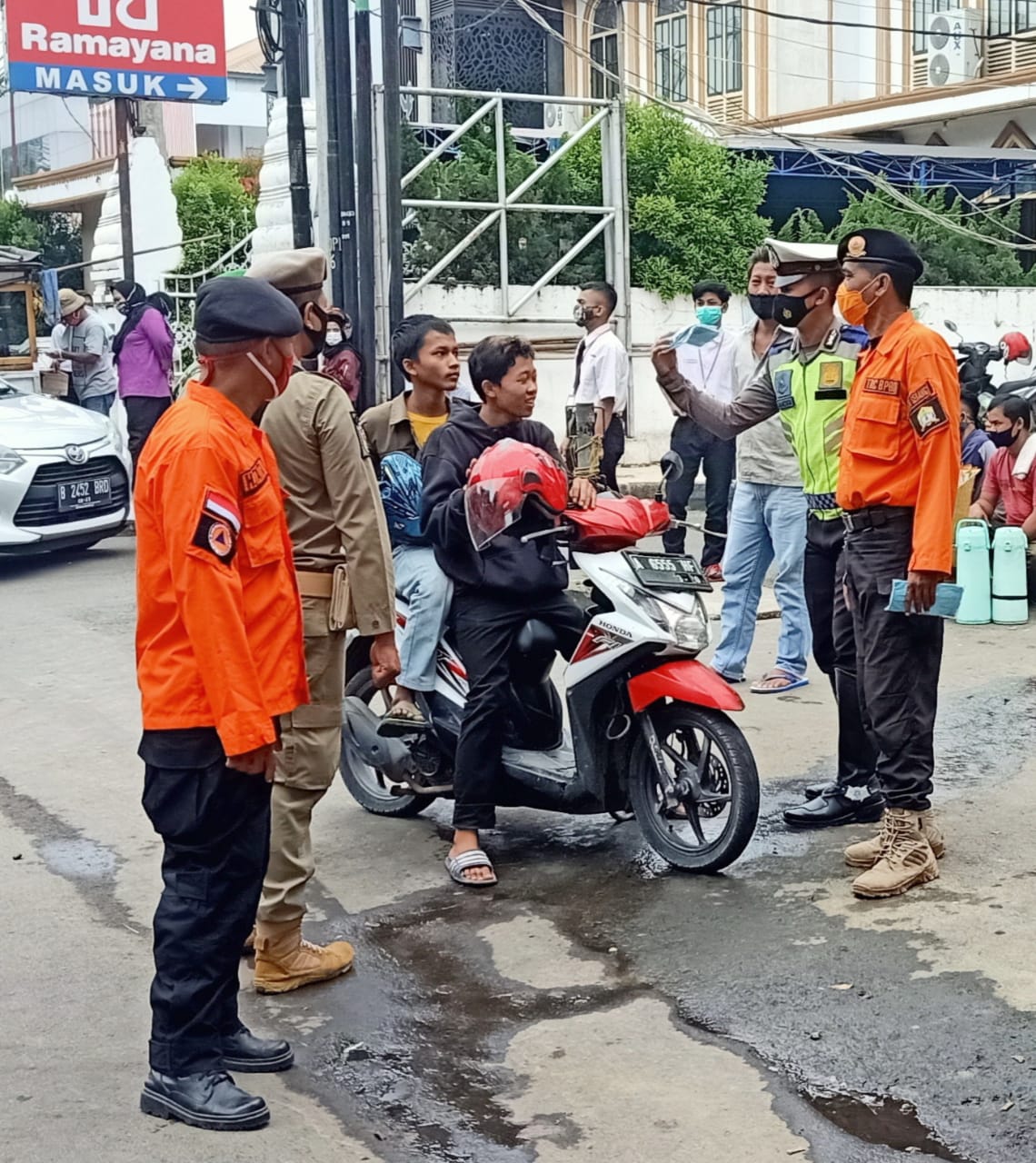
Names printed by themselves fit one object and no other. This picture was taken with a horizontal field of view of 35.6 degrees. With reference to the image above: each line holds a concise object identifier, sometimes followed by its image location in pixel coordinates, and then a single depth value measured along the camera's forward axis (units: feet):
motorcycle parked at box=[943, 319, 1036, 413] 36.60
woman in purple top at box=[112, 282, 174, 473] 42.65
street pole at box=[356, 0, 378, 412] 37.78
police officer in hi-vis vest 18.37
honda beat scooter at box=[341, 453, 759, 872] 16.26
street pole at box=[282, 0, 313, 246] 39.55
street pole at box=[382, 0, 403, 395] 38.06
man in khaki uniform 14.23
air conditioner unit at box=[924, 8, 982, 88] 80.89
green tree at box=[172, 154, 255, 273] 74.43
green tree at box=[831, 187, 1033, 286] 63.77
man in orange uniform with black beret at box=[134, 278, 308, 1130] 11.06
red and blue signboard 51.08
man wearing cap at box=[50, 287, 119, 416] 48.62
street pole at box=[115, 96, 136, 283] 60.34
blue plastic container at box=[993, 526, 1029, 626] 29.25
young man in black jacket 16.90
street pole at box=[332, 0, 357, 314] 38.50
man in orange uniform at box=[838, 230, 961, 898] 15.84
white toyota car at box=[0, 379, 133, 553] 37.22
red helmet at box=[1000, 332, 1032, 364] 45.91
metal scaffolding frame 47.09
